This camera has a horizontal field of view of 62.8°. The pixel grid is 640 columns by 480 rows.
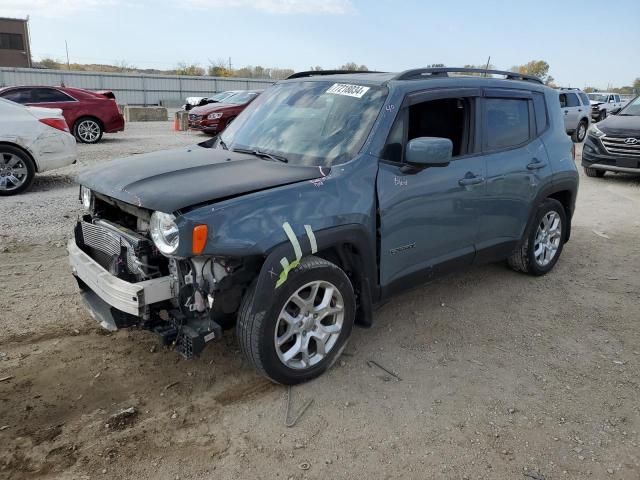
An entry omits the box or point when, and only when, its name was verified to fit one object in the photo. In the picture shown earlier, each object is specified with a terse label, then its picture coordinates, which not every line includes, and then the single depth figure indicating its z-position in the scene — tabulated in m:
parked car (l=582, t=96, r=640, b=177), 10.15
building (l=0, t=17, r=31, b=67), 57.72
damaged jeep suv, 2.91
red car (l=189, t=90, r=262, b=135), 16.80
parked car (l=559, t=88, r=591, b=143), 17.67
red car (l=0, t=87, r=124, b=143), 13.75
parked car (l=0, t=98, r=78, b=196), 7.79
